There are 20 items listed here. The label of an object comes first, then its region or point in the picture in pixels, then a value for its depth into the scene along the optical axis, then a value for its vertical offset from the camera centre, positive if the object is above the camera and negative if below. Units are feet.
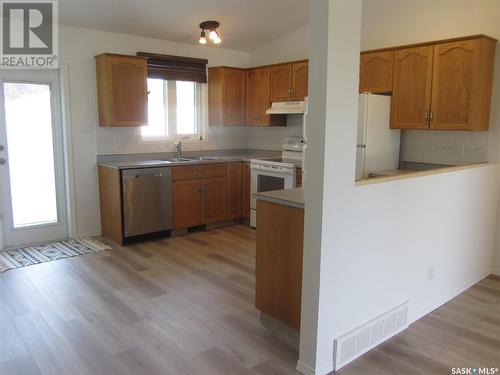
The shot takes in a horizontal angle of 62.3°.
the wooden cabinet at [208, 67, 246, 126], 18.85 +1.53
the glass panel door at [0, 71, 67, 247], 14.69 -1.16
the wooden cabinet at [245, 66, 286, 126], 18.70 +1.41
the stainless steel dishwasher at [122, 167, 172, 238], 15.19 -2.69
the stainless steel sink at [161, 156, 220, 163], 17.01 -1.29
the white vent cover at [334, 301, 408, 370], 7.92 -4.18
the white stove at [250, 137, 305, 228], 16.19 -1.60
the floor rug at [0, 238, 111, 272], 13.53 -4.33
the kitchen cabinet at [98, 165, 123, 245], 15.14 -2.81
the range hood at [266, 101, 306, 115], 16.53 +0.89
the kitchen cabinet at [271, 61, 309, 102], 17.15 +2.06
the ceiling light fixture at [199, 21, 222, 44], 15.97 +3.99
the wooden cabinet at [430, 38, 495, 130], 11.99 +1.38
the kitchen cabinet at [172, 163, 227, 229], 16.63 -2.70
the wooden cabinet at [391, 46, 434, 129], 12.96 +1.37
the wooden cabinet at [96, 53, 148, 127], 15.33 +1.48
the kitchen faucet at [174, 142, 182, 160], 18.03 -0.88
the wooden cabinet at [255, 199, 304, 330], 8.41 -2.78
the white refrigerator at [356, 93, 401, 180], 13.46 -0.15
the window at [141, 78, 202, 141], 17.81 +0.80
